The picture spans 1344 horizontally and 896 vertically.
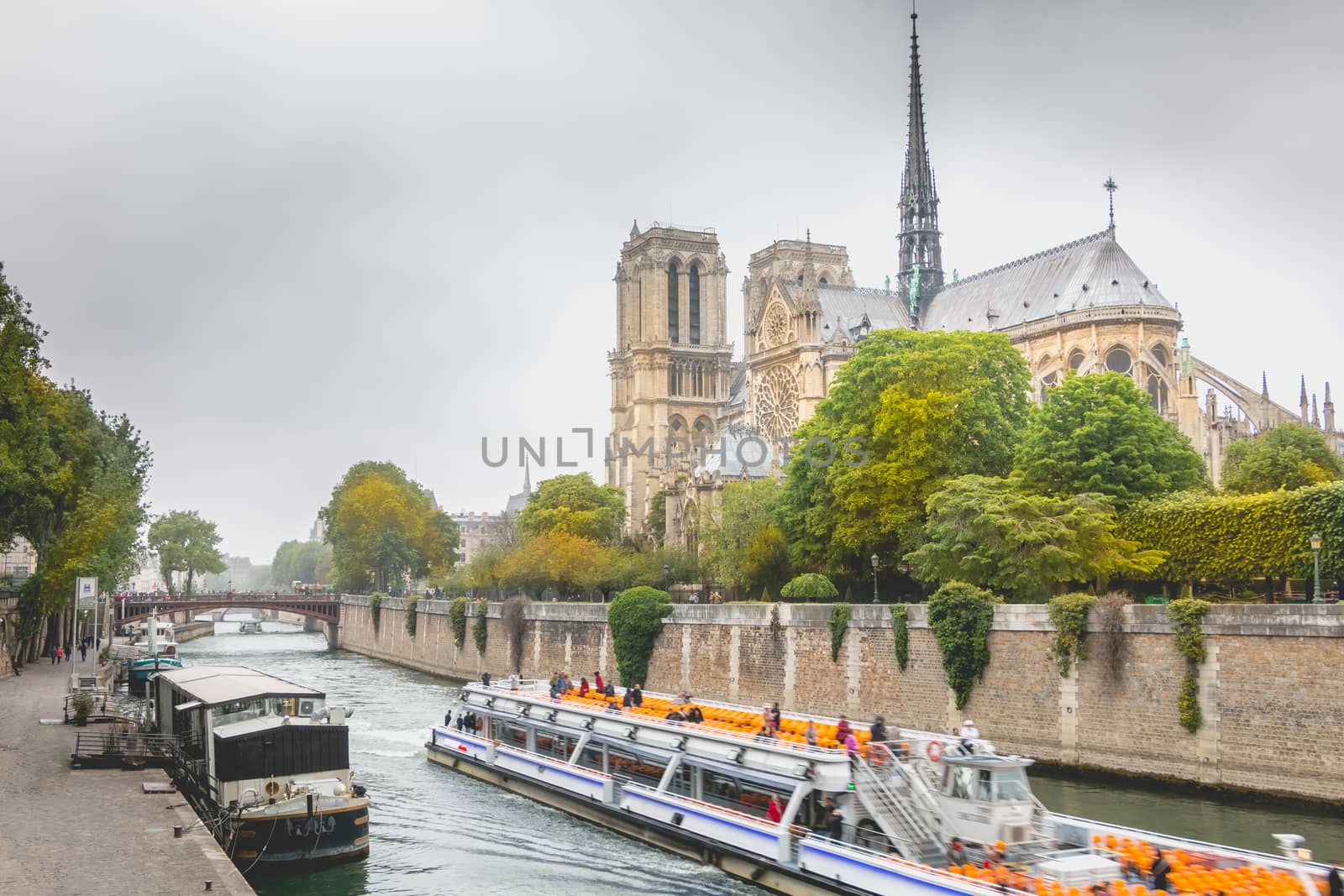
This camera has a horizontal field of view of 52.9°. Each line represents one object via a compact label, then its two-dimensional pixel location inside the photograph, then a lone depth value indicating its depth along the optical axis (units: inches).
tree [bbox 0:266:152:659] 1535.4
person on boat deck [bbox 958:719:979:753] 859.4
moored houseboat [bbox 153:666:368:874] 904.3
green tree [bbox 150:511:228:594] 5447.8
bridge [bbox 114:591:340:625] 3627.0
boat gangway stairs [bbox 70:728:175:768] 1051.9
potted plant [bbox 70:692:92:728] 1270.9
